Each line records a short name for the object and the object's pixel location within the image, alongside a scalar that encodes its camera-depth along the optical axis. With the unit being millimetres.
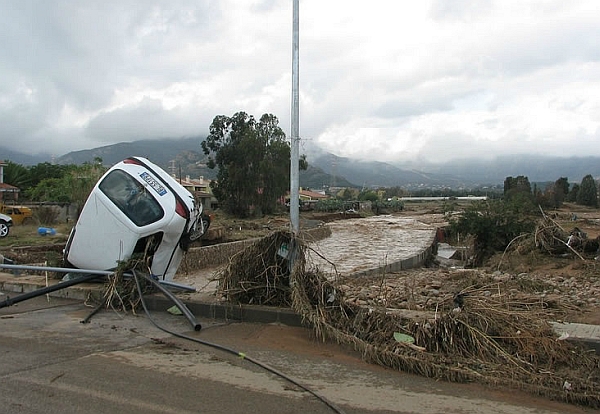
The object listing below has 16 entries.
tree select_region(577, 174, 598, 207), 83000
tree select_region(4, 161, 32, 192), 78188
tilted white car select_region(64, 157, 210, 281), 9258
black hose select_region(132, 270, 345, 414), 4945
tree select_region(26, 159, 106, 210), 35688
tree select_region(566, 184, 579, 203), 88938
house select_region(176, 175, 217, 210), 75119
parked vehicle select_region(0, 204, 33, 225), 35031
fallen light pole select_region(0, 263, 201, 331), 8117
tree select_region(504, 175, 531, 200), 83838
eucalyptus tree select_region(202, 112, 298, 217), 62000
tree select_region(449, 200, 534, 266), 23656
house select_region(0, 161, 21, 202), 62650
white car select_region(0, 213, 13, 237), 25547
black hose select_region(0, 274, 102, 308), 8500
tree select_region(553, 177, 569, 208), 73938
